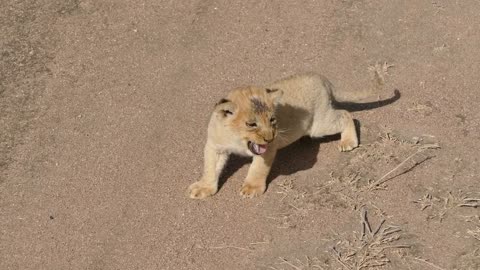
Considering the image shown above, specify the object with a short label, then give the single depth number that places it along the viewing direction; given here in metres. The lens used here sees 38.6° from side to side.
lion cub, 6.16
